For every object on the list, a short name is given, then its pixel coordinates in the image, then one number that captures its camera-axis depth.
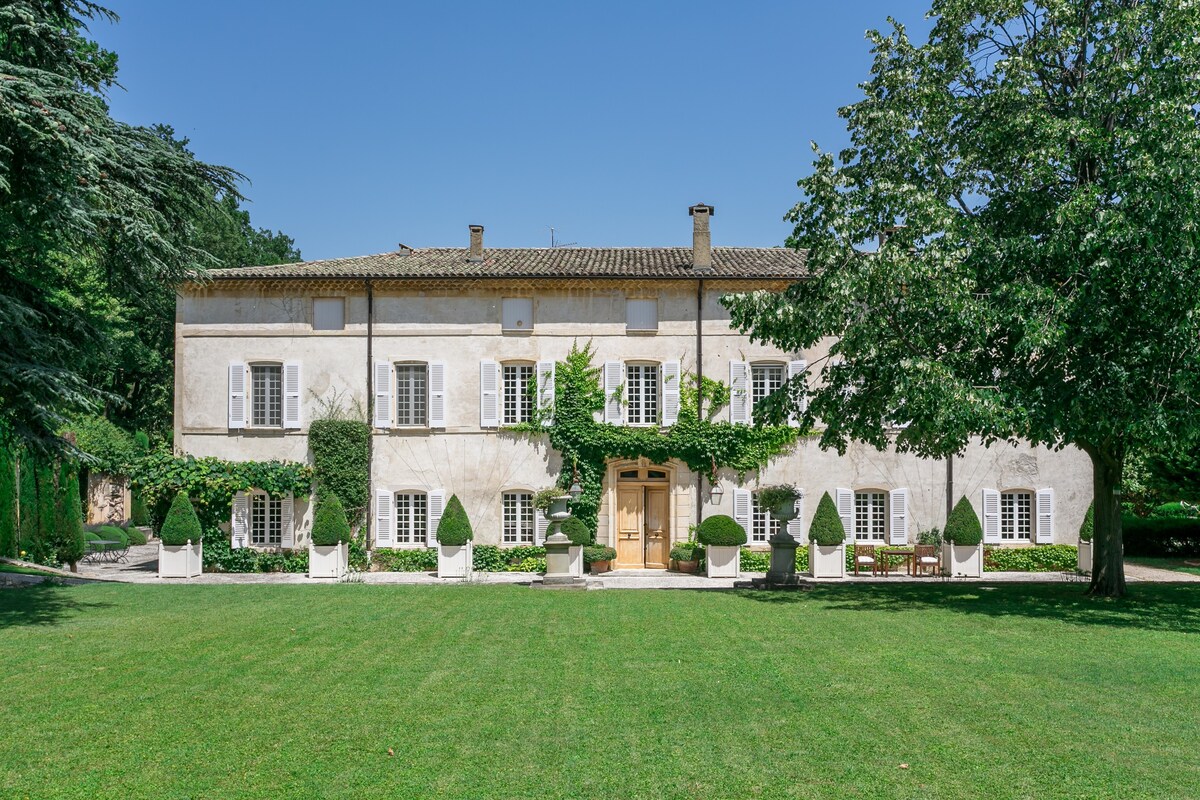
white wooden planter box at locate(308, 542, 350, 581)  21.67
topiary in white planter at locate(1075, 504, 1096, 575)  22.39
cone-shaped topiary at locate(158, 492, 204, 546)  21.81
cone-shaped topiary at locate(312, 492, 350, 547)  21.77
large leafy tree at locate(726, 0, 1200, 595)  12.96
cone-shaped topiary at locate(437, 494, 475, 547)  22.27
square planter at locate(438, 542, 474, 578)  22.19
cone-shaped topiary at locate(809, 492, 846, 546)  22.20
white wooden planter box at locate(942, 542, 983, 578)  22.28
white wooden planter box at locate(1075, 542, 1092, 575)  22.52
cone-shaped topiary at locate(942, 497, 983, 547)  22.23
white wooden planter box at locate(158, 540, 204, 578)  21.62
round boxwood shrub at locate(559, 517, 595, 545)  21.95
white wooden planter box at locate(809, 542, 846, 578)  22.19
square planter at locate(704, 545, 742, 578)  21.86
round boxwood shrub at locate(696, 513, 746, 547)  21.77
